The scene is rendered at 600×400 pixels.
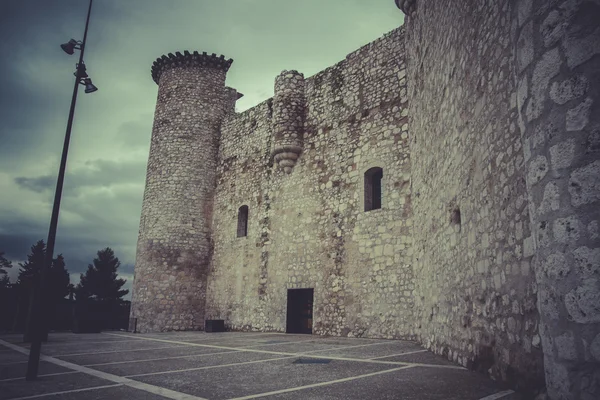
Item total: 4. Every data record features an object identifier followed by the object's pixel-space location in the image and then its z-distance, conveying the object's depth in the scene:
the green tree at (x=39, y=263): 35.06
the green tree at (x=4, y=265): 40.77
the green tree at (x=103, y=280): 48.68
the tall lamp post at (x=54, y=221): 4.73
